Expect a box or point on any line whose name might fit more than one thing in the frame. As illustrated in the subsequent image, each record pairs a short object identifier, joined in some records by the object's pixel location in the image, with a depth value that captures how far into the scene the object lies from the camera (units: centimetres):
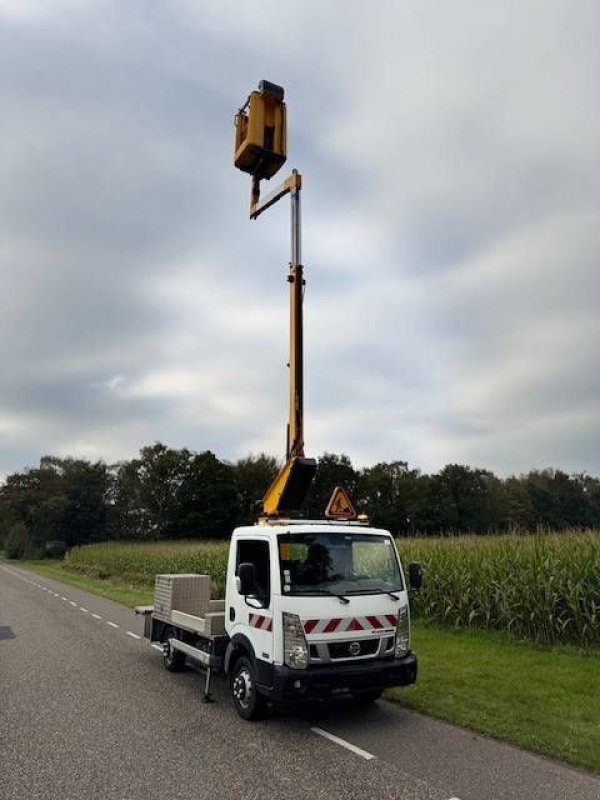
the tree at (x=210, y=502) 8862
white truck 719
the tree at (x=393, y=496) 8644
